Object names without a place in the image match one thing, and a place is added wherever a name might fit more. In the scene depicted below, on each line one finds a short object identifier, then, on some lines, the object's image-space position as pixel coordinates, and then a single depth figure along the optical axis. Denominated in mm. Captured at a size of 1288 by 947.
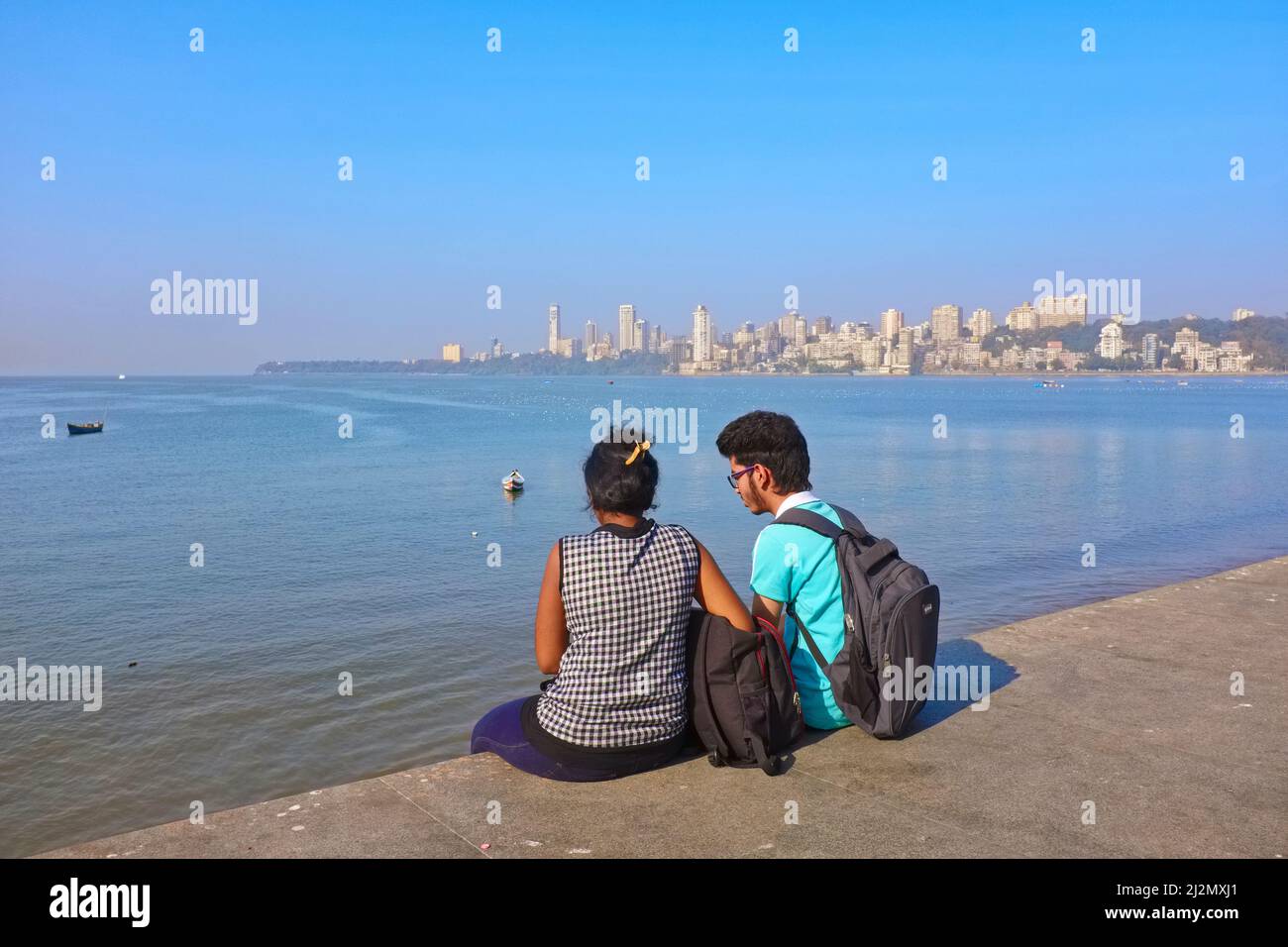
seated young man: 4707
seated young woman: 4234
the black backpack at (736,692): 4414
